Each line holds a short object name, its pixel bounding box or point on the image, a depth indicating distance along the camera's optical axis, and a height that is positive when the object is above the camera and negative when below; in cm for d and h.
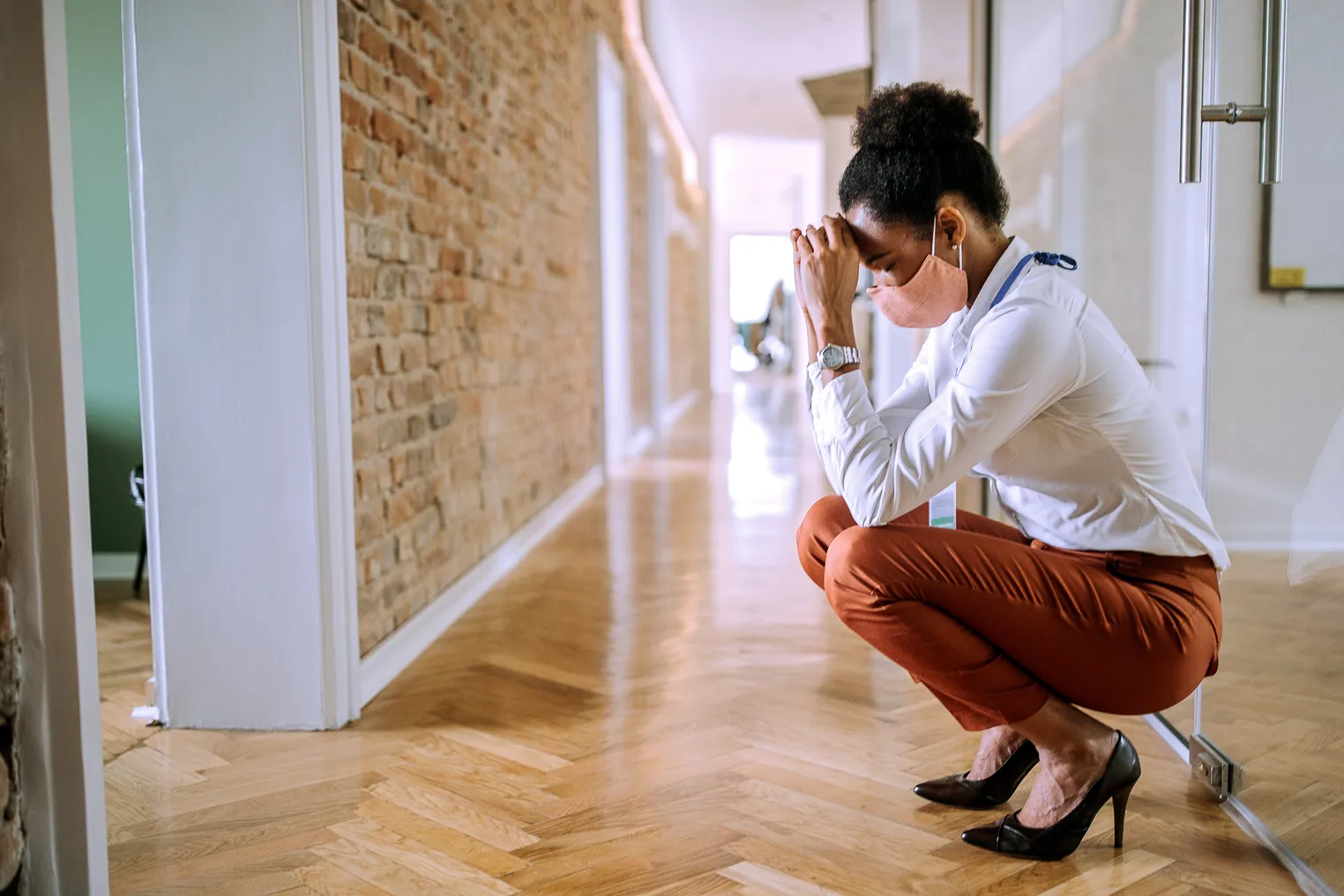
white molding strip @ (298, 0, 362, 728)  225 -4
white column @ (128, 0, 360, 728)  224 -3
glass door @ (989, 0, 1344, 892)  163 -9
